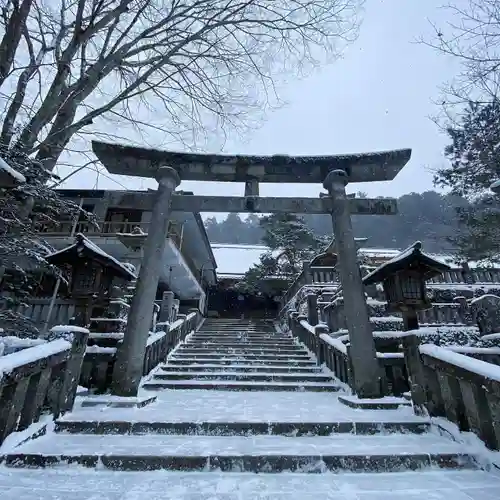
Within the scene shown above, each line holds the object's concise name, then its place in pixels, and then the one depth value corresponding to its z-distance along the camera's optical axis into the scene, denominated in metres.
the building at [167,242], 14.70
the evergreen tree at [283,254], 20.52
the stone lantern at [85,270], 5.00
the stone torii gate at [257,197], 5.20
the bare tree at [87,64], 5.95
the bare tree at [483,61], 5.86
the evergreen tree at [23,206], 5.44
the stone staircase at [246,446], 2.60
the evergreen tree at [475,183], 12.16
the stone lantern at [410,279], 4.86
